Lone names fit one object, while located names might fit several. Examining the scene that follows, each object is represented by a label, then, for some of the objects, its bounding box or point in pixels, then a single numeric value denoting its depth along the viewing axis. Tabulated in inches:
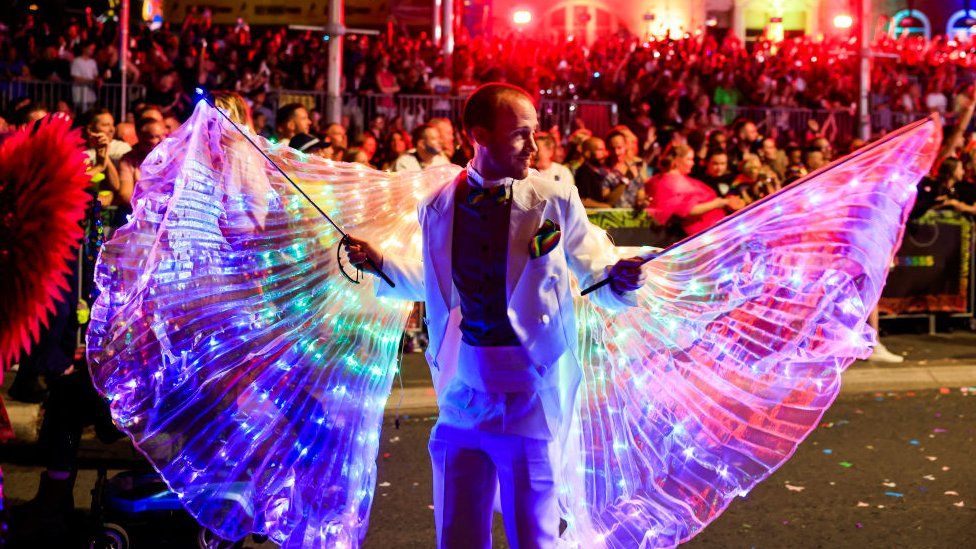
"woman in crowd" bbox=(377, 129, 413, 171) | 464.8
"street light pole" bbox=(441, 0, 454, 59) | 821.2
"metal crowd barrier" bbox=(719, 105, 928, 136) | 767.1
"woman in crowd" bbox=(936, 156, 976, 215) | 489.1
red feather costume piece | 114.3
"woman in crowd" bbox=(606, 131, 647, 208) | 436.8
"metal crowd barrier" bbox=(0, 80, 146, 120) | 553.3
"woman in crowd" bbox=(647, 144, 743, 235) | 383.6
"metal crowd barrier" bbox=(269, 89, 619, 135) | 619.2
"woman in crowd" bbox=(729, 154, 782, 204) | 414.0
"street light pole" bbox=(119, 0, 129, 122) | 552.4
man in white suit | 149.3
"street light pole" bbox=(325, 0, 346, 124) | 496.1
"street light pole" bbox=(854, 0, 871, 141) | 668.1
